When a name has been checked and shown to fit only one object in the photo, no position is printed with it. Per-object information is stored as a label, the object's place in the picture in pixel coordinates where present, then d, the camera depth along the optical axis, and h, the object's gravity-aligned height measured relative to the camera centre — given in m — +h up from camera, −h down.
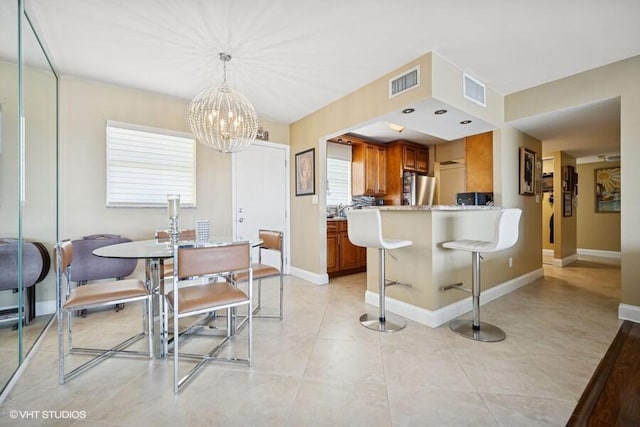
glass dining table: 1.80 -0.40
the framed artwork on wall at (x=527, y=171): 3.66 +0.56
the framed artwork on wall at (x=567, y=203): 5.38 +0.16
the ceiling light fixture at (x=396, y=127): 3.85 +1.18
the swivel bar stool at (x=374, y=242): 2.32 -0.26
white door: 4.03 +0.34
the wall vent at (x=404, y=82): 2.58 +1.26
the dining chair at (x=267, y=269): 2.53 -0.54
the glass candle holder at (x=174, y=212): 2.20 +0.01
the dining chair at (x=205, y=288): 1.59 -0.53
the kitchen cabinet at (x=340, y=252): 4.26 -0.63
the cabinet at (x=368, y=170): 5.07 +0.79
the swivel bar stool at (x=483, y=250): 2.19 -0.33
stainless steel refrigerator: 5.16 +0.42
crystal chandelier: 2.54 +0.87
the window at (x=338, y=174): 4.94 +0.70
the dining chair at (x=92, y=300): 1.68 -0.55
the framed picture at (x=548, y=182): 6.52 +0.70
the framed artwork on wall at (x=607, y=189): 6.09 +0.49
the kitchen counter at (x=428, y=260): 2.51 -0.47
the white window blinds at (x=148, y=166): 3.14 +0.57
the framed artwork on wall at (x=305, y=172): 4.03 +0.61
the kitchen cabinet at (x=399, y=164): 5.12 +0.92
